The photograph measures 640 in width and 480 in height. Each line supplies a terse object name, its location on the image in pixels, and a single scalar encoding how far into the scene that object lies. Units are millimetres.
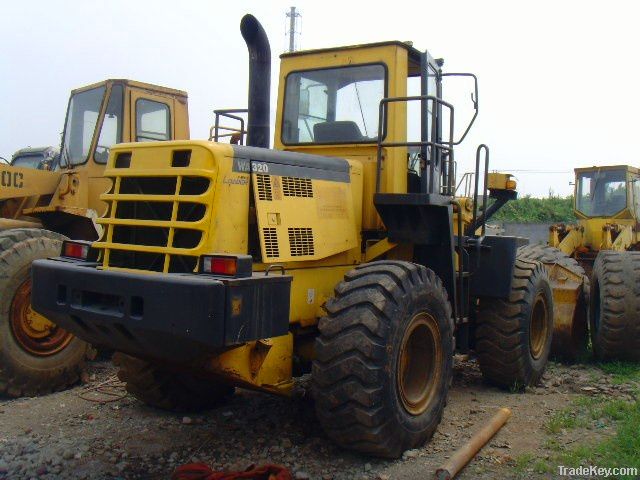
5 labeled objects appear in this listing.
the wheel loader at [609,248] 7609
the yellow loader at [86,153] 8227
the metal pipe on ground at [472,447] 4320
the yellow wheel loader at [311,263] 4090
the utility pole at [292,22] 24359
